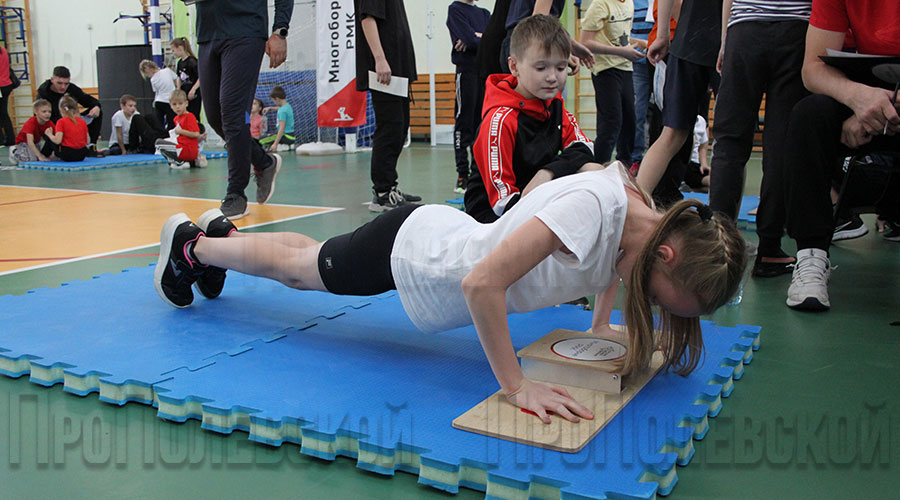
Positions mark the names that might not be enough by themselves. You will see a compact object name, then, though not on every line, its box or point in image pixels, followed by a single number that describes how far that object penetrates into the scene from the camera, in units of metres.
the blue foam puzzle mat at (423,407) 1.20
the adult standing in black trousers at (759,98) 2.51
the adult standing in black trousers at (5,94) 9.55
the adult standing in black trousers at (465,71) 5.02
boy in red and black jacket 2.26
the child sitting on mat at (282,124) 9.29
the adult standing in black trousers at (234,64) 3.73
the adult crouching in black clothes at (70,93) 8.82
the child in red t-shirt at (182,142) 7.16
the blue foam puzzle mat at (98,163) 7.32
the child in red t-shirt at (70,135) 7.71
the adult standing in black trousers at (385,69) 4.05
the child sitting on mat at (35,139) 7.89
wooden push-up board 1.28
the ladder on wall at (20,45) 14.67
